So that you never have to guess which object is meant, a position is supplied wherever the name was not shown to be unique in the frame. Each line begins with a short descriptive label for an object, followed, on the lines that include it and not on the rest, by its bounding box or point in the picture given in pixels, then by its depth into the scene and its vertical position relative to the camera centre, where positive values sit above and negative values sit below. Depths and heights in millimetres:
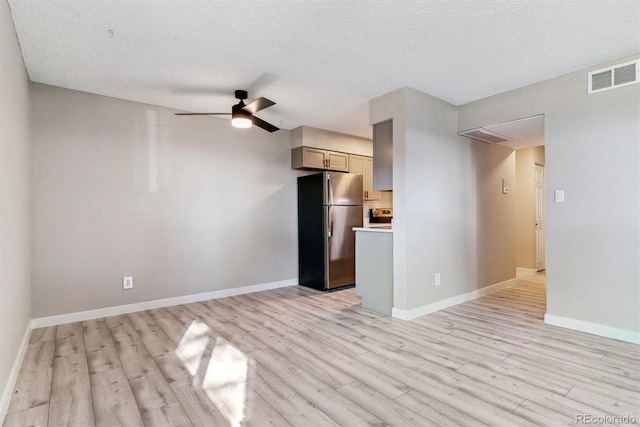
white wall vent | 2666 +1147
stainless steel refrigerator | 4645 -218
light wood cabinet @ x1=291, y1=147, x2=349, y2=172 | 4918 +850
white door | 5801 -222
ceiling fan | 3012 +1024
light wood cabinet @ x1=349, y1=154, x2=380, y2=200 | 5500 +735
